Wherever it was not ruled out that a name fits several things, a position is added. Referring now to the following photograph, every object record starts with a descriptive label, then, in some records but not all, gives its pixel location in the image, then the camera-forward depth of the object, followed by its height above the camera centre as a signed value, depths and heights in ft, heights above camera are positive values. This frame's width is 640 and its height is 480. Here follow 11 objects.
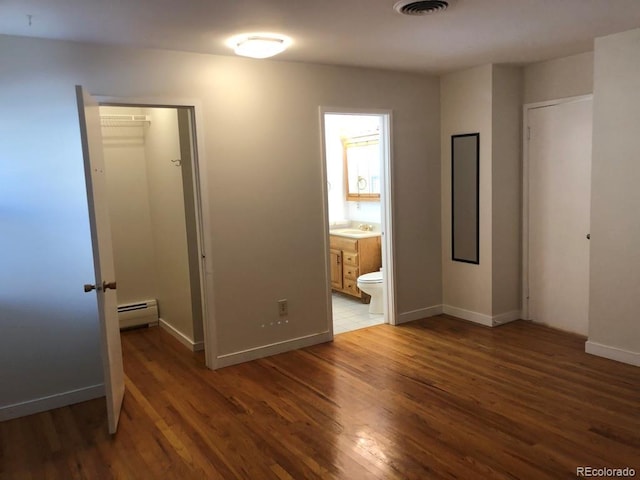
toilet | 16.87 -3.44
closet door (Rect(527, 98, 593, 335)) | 13.82 -1.01
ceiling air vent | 8.73 +3.09
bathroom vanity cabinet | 18.49 -2.74
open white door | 9.04 -0.92
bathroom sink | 18.75 -1.82
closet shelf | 15.52 +2.32
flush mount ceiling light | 10.44 +3.07
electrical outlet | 13.46 -3.14
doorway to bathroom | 15.25 -1.29
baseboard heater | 16.16 -3.81
